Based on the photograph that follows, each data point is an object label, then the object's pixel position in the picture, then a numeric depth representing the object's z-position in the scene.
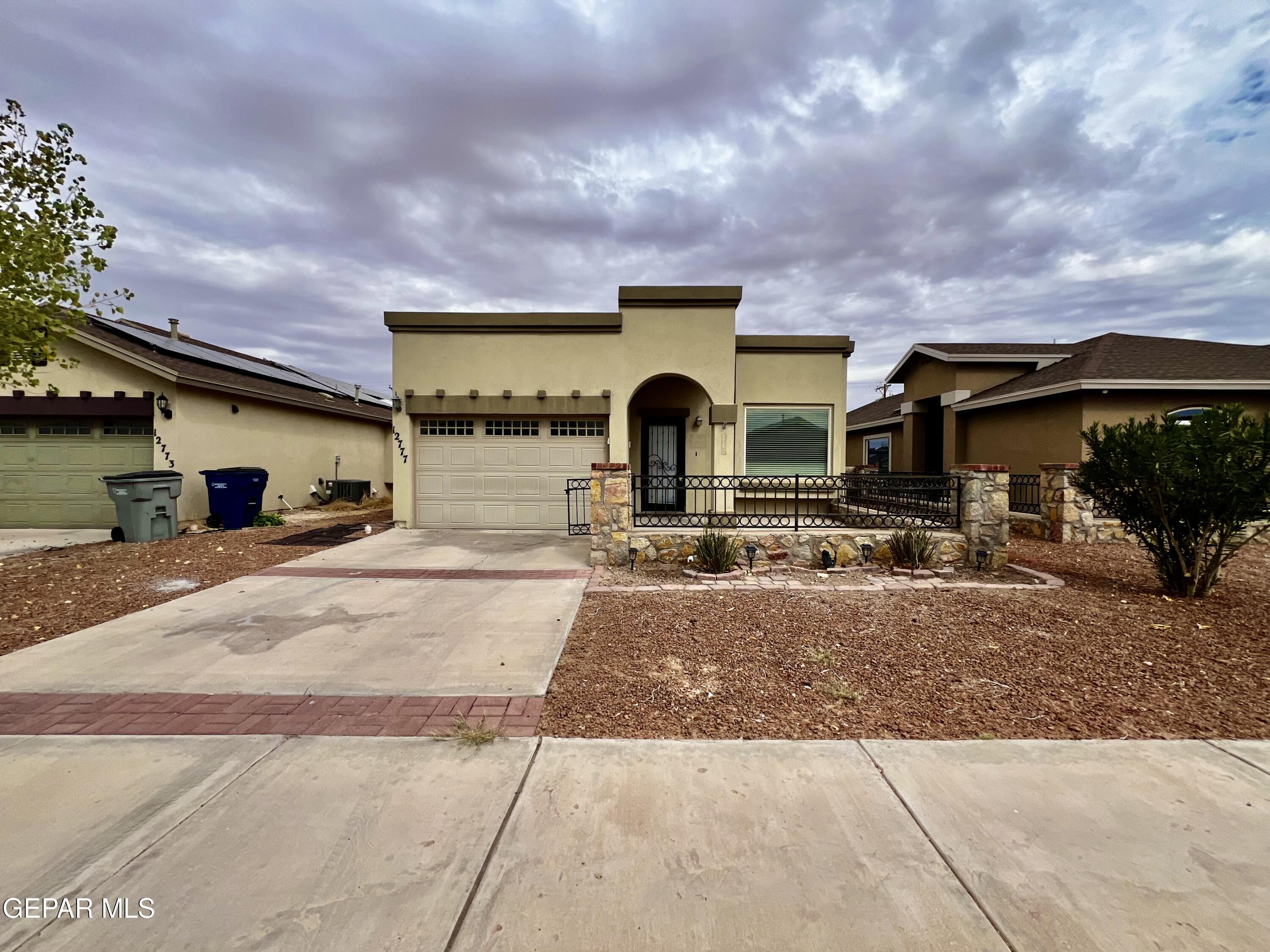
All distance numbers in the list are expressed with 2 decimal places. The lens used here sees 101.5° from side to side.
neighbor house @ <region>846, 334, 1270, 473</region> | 11.44
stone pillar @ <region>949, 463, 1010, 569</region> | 7.17
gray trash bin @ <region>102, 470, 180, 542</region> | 9.09
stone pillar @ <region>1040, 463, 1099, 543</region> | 9.27
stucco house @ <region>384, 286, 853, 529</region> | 10.63
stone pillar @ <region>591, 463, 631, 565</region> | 7.34
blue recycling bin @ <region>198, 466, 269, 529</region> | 10.75
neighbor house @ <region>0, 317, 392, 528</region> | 10.61
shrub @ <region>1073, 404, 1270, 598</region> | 5.33
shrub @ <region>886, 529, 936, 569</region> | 6.95
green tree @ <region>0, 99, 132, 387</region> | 5.61
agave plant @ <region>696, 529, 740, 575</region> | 6.85
